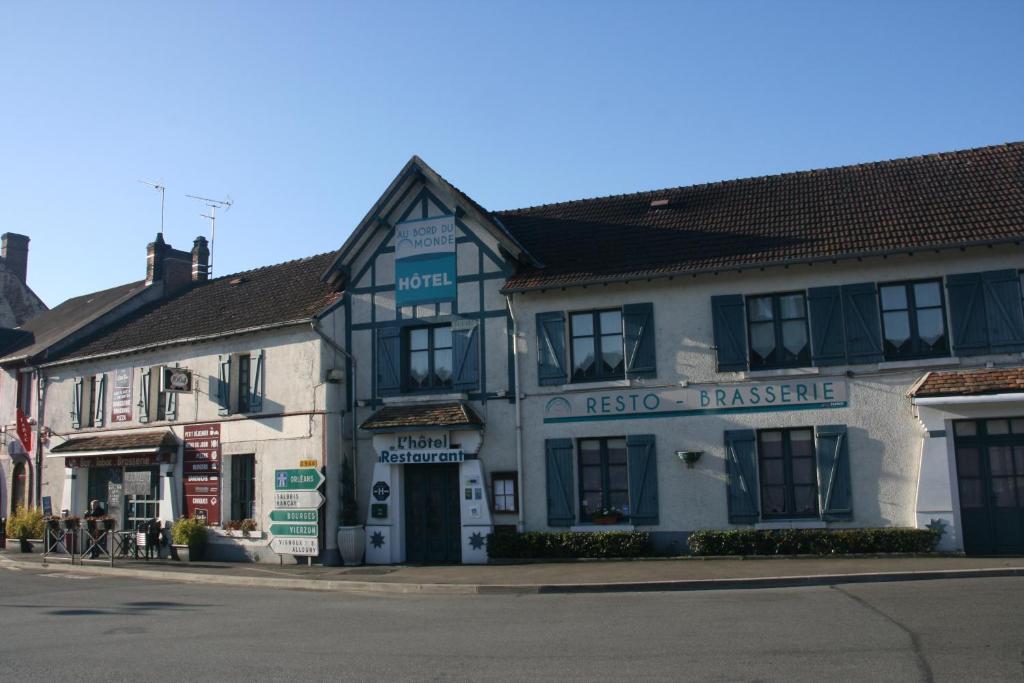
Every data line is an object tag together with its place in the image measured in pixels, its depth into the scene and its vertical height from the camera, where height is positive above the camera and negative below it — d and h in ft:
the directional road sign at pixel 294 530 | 67.82 -3.83
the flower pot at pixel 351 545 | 66.13 -4.84
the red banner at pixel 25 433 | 93.15 +5.11
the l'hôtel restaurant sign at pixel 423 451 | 65.21 +1.60
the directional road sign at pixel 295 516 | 67.83 -2.82
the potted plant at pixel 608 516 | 60.80 -3.05
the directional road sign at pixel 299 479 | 67.97 -0.16
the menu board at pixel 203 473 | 75.66 +0.58
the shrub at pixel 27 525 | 86.94 -3.73
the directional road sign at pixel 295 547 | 67.53 -5.03
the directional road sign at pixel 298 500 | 67.69 -1.65
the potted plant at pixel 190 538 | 74.33 -4.53
